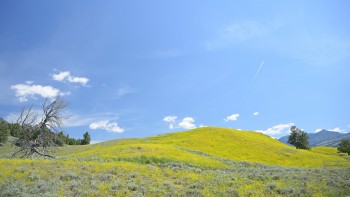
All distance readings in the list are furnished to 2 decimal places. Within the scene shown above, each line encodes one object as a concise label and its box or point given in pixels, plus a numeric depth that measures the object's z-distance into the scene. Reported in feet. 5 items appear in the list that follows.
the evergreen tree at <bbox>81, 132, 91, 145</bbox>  451.94
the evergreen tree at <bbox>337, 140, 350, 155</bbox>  314.96
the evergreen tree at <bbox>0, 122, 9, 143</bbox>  314.35
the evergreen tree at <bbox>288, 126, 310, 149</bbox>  357.00
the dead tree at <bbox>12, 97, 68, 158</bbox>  104.06
